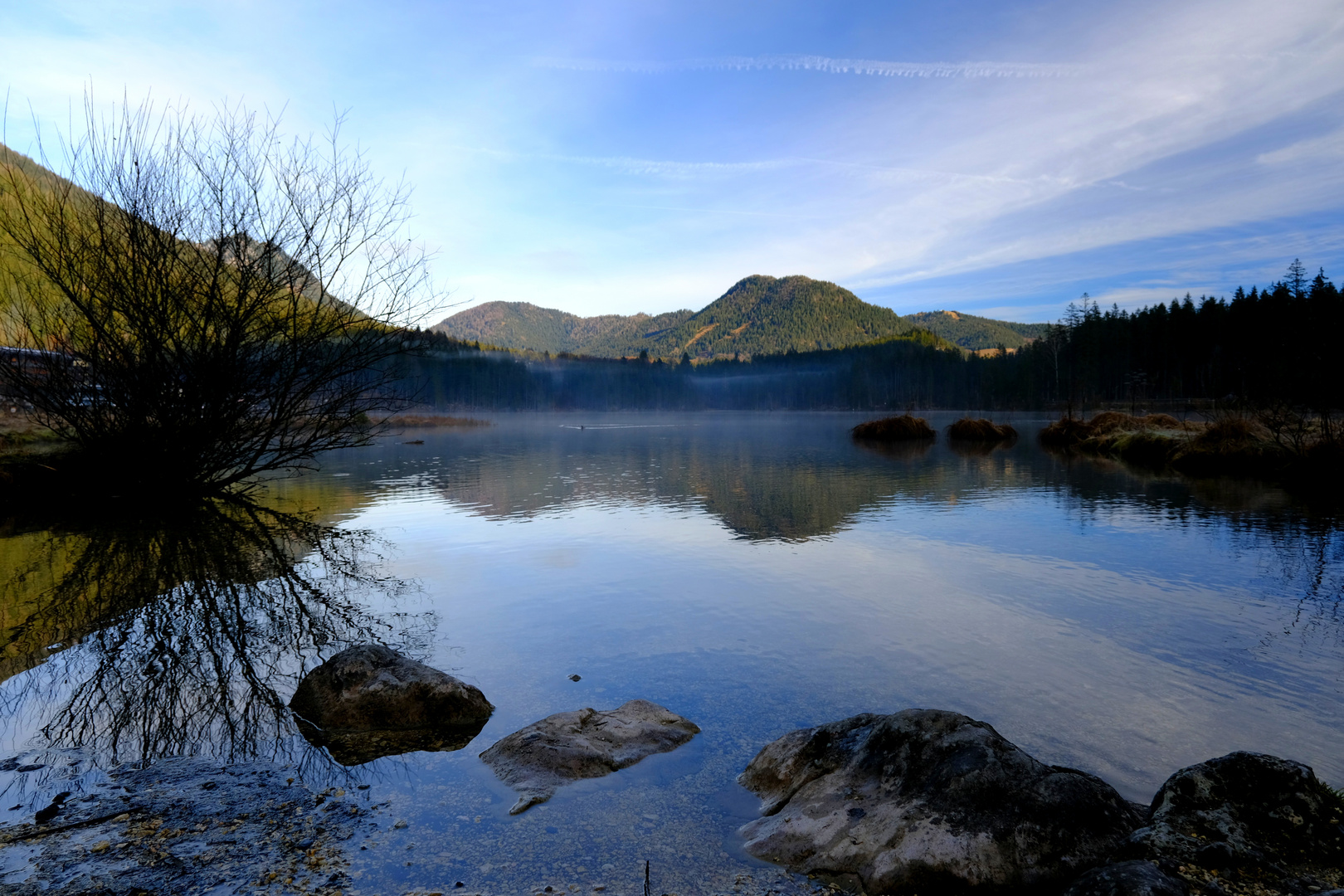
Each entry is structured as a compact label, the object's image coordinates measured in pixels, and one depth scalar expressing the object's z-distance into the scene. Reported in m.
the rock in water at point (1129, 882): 3.17
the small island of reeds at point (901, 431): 55.94
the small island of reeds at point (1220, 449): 24.72
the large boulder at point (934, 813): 3.76
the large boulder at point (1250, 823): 3.48
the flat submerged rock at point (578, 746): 5.10
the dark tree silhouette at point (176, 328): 14.63
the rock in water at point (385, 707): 5.71
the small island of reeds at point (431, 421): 89.67
